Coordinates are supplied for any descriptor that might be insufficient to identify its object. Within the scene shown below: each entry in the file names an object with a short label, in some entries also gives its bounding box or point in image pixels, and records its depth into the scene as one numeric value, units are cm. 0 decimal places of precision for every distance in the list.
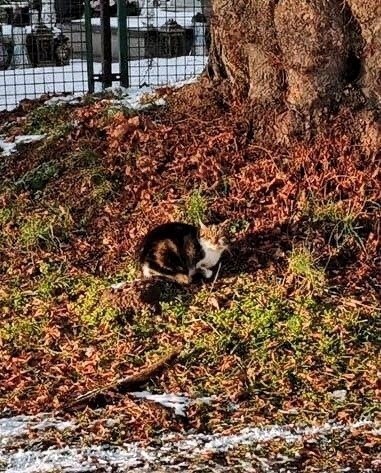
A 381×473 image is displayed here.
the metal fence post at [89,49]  859
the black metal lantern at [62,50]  1089
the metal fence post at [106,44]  851
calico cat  503
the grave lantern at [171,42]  1078
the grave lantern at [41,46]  1105
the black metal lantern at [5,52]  1156
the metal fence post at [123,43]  862
